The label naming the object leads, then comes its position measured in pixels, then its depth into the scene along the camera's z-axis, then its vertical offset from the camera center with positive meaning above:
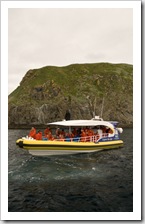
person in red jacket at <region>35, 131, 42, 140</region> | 15.57 -1.66
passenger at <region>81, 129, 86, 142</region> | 16.66 -1.71
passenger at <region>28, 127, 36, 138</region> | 15.55 -1.53
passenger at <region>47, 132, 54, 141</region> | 16.26 -1.77
